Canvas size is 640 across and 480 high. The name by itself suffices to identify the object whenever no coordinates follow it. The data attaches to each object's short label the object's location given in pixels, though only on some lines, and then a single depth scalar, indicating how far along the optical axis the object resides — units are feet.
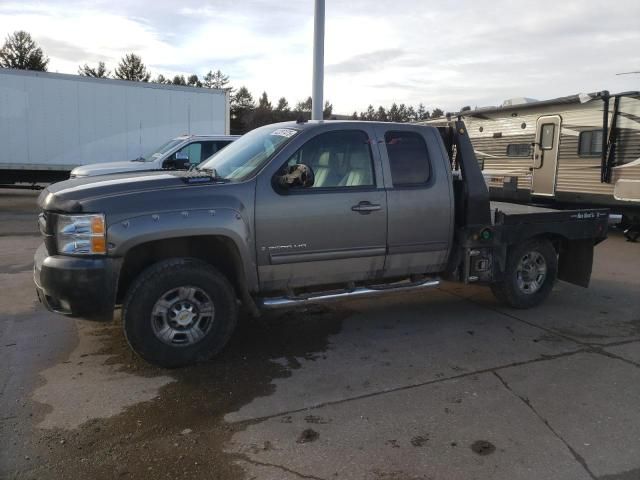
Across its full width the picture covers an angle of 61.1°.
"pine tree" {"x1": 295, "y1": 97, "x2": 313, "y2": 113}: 184.57
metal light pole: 36.17
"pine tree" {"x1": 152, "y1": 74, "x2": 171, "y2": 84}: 209.05
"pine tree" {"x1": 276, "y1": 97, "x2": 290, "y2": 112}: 212.52
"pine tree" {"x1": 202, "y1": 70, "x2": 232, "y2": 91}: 248.32
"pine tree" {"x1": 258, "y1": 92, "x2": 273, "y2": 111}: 213.83
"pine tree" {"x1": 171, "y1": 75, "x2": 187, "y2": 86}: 211.61
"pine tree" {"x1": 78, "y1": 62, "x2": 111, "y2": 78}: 190.39
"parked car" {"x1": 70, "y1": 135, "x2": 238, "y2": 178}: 35.53
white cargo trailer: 51.37
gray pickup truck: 13.07
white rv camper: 33.91
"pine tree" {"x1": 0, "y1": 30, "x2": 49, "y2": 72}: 190.39
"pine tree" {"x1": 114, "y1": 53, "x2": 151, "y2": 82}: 199.11
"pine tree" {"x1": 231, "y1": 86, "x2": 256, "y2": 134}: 181.47
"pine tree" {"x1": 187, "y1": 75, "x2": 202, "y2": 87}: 219.41
